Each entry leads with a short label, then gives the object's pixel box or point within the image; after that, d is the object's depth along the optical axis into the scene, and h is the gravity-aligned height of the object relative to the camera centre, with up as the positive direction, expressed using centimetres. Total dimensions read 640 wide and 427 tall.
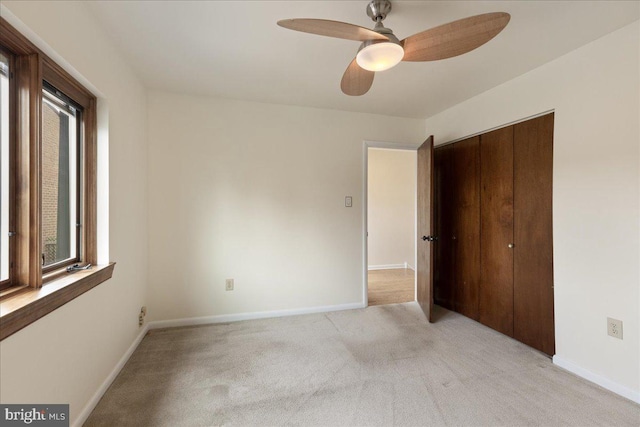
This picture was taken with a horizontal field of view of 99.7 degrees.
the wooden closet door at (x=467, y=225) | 284 -13
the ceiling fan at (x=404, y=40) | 120 +85
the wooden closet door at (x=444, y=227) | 318 -18
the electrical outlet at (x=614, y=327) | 176 -76
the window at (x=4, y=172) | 115 +18
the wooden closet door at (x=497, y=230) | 249 -17
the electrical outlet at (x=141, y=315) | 243 -94
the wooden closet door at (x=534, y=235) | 218 -19
